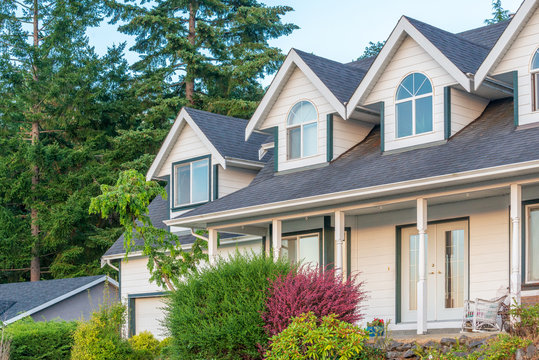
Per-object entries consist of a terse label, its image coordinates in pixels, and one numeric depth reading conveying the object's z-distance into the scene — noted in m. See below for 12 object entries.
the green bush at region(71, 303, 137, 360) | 18.92
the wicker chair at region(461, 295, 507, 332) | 14.49
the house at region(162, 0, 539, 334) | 15.70
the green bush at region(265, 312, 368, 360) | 13.27
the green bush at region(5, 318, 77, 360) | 21.09
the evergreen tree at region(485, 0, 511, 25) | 38.00
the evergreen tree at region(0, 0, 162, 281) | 39.81
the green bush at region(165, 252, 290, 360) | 14.78
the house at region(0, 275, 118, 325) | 28.45
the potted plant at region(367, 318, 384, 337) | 16.45
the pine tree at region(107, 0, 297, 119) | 40.16
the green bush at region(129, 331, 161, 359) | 22.06
